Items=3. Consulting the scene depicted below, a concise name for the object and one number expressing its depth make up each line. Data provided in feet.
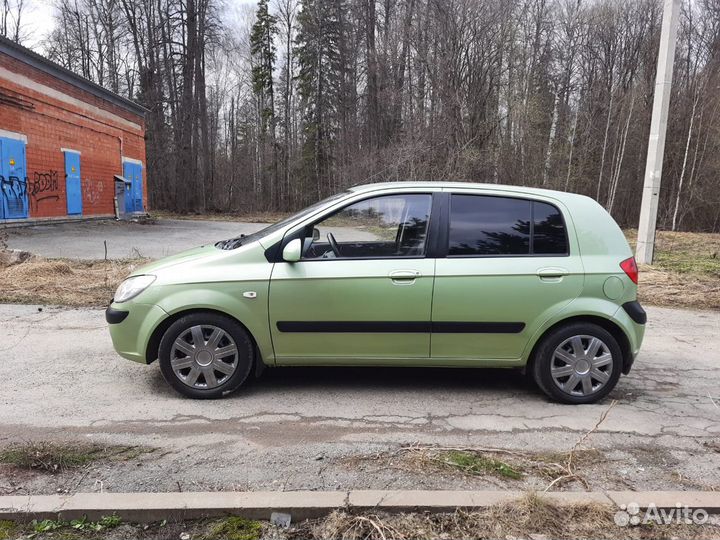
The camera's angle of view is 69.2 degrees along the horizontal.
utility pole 38.17
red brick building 57.31
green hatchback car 13.46
